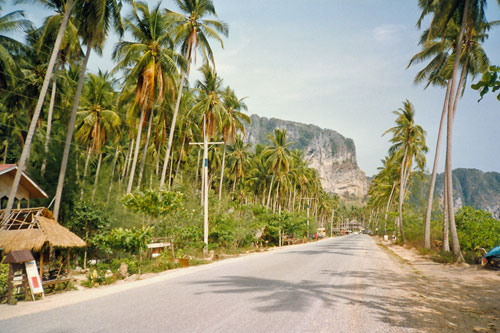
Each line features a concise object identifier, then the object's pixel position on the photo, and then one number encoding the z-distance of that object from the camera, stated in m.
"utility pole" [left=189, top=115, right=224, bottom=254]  18.97
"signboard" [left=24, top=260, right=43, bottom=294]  8.12
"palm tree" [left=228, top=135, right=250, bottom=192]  44.84
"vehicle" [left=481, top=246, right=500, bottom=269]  13.68
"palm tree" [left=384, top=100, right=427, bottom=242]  34.16
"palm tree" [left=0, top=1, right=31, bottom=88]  16.92
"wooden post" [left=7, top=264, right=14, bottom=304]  7.69
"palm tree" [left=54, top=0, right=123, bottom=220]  14.80
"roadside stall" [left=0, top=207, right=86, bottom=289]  9.24
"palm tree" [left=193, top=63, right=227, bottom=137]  26.11
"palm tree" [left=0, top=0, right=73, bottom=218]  12.33
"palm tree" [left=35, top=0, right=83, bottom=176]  17.19
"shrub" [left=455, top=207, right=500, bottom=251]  17.53
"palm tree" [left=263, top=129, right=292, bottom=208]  43.28
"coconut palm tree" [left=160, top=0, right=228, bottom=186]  21.83
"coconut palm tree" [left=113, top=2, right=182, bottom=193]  19.59
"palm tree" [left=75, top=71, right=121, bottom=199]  26.58
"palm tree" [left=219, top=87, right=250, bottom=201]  30.19
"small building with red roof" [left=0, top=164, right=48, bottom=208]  14.27
